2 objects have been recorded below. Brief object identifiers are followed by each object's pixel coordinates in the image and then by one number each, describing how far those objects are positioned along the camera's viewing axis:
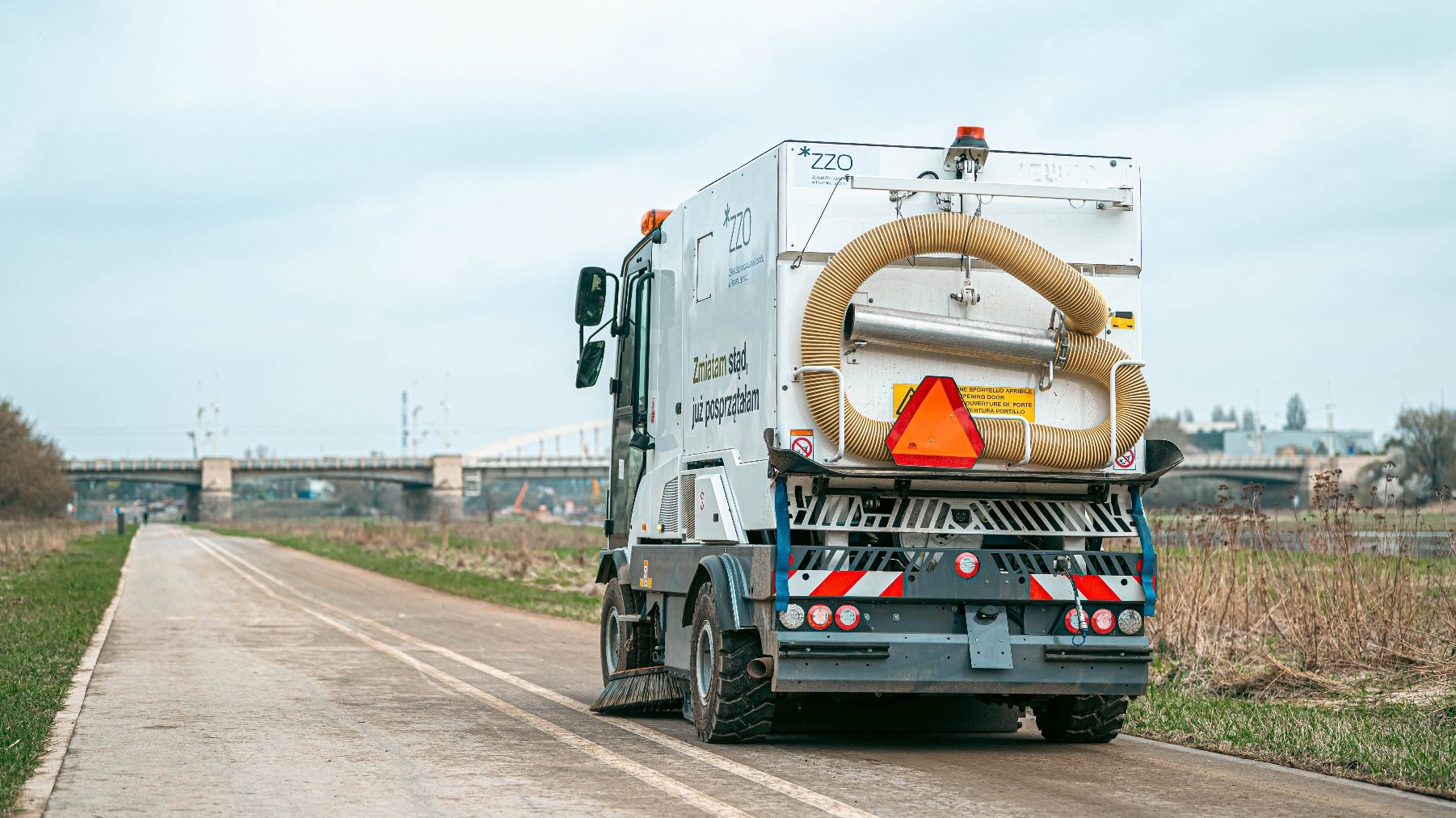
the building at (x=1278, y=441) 182.62
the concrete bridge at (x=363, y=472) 137.12
